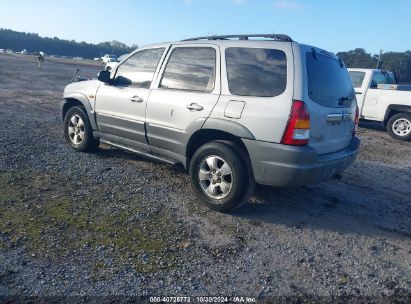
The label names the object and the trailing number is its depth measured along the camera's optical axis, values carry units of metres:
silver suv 3.80
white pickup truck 10.04
